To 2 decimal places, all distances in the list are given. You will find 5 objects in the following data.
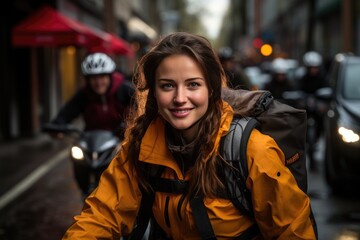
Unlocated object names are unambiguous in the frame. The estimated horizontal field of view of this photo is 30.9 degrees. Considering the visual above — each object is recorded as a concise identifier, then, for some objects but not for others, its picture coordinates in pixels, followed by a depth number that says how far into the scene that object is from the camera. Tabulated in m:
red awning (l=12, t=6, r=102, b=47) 13.02
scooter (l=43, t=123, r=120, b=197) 5.55
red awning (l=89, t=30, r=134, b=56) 15.61
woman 2.32
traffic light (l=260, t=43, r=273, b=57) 34.22
